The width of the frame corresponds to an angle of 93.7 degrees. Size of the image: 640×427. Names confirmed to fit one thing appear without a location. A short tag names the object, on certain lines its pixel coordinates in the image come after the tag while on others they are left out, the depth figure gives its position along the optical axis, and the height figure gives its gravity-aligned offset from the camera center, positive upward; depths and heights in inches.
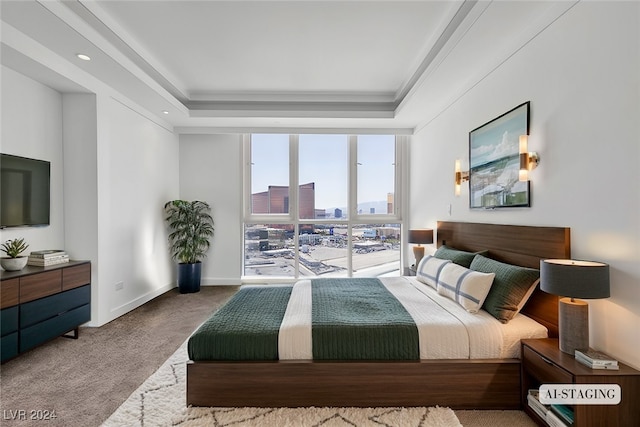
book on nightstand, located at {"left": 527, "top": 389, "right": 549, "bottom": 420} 67.1 -44.2
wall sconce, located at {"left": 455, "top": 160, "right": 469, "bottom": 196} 128.5 +15.8
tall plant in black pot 181.6 -16.0
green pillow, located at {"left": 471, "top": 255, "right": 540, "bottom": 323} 80.0 -21.3
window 204.5 +6.6
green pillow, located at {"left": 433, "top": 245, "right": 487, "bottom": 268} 109.8 -16.7
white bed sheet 75.5 -31.3
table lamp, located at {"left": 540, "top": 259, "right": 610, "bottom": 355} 61.2 -15.9
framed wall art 91.9 +17.5
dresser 90.9 -31.4
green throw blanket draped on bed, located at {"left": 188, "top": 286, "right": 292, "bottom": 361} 75.1 -31.7
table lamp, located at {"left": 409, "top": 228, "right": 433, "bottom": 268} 155.4 -12.2
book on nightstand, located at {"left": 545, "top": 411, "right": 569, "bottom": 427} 61.6 -43.6
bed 74.0 -41.5
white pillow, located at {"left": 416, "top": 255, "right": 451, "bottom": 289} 111.3 -22.3
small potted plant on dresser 98.9 -15.0
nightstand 57.3 -34.5
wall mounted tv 102.6 +7.6
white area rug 69.6 -48.8
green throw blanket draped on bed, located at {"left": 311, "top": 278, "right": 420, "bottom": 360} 75.6 -31.1
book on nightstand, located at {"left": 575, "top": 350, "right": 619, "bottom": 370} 59.5 -29.9
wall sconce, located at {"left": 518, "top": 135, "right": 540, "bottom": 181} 86.4 +15.6
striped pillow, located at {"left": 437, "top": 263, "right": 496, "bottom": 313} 86.3 -22.4
